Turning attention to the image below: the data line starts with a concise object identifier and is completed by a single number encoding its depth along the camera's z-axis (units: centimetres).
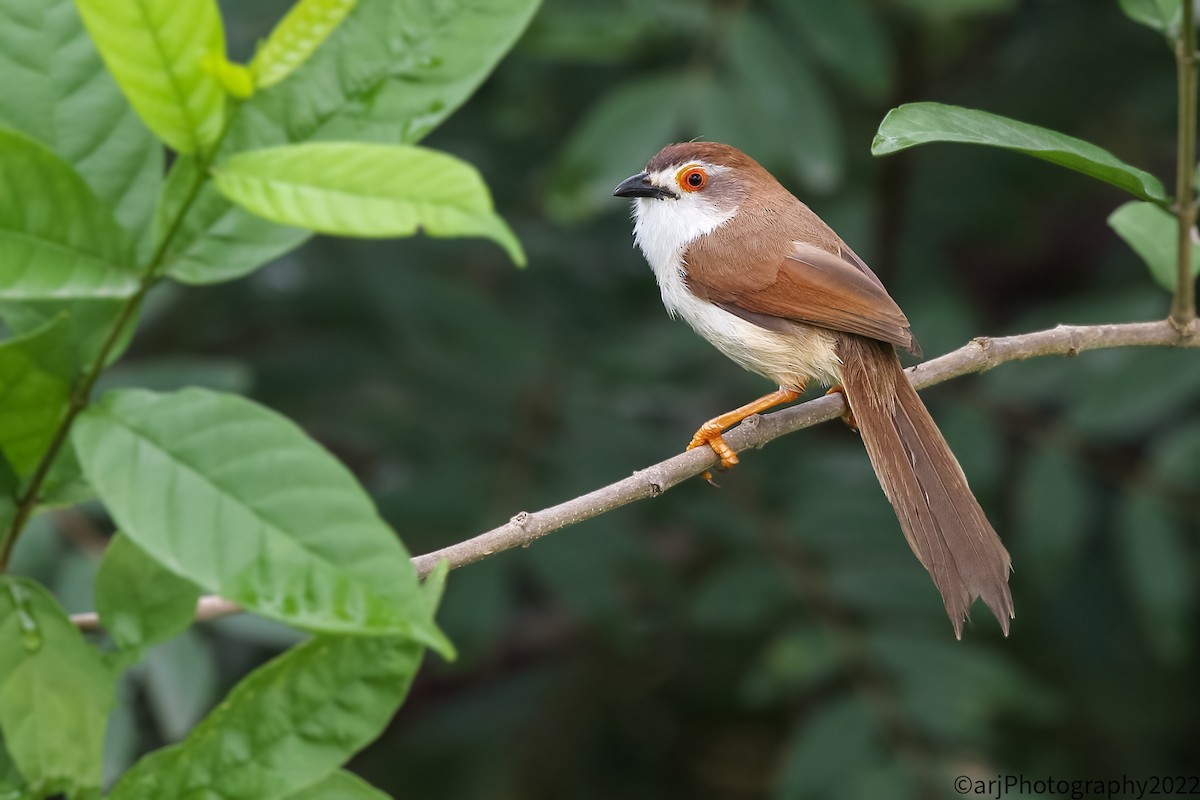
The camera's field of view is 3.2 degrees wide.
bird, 552
